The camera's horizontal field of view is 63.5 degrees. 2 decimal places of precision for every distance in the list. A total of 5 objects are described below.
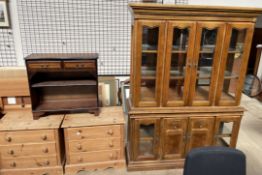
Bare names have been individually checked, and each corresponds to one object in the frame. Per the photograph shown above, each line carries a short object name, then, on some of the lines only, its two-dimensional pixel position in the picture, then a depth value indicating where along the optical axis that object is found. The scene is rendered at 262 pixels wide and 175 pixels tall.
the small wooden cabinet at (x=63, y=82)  2.19
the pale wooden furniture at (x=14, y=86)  2.40
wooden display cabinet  2.07
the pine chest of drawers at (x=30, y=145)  2.20
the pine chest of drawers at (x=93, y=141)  2.31
